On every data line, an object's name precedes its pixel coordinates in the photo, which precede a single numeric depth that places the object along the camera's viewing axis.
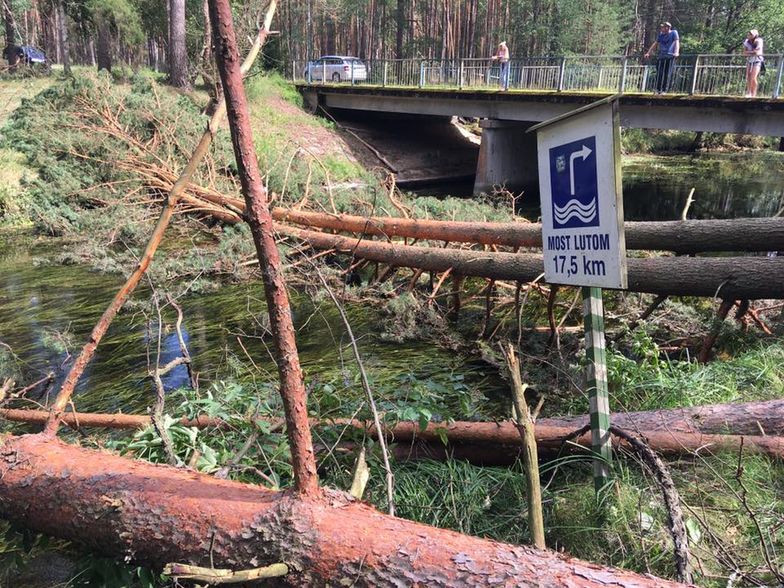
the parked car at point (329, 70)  26.87
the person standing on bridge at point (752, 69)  13.10
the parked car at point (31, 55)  22.47
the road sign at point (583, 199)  2.54
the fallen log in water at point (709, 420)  3.33
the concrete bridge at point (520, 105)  13.56
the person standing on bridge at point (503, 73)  18.92
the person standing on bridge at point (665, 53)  14.58
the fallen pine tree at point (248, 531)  1.80
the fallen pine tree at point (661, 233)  5.68
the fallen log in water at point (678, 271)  5.10
